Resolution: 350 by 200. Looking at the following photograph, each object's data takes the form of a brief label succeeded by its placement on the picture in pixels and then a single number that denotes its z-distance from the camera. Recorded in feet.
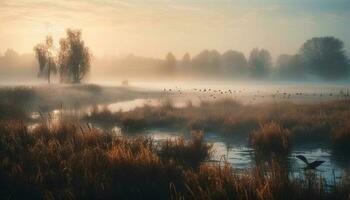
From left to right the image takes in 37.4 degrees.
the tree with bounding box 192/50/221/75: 506.19
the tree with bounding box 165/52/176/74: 519.19
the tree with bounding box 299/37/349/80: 345.72
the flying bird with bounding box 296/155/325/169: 46.29
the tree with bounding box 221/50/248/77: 491.31
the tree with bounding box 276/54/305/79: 402.97
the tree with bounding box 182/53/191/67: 542.32
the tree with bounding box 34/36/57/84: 241.76
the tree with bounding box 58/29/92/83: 238.89
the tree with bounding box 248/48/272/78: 435.53
